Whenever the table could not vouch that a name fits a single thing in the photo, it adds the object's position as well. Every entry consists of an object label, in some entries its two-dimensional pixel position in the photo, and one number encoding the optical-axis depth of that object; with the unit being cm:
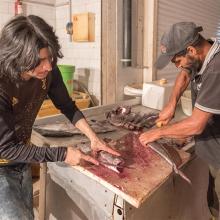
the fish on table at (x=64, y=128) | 217
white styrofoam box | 317
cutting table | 149
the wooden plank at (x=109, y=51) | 334
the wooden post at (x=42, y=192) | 219
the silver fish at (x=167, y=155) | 177
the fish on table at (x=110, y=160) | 162
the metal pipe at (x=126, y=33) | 338
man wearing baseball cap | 162
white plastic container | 294
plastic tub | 328
